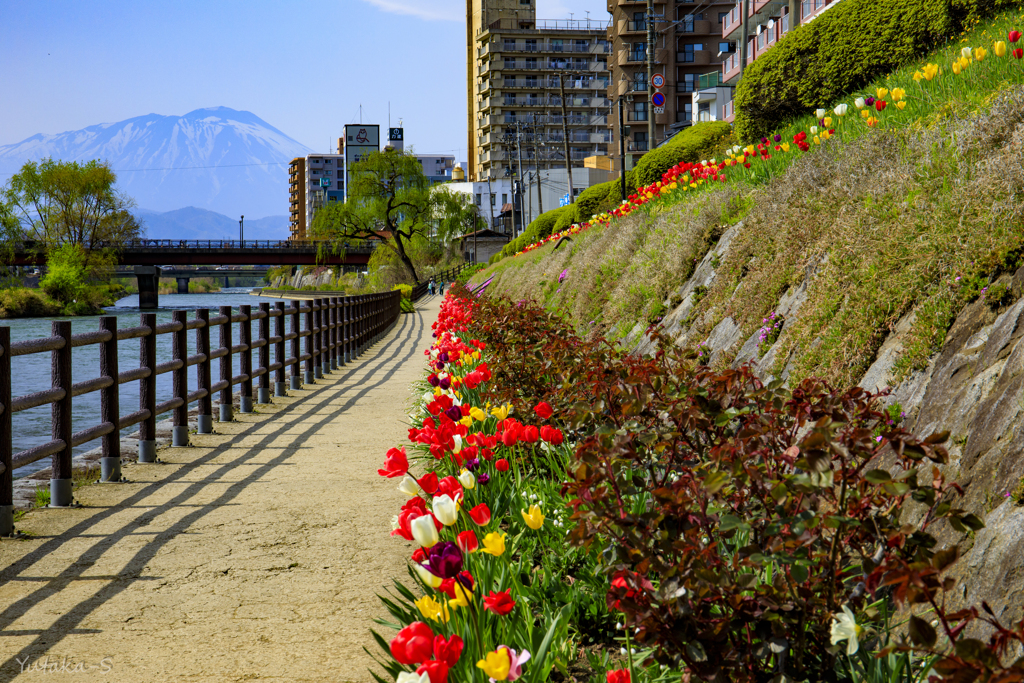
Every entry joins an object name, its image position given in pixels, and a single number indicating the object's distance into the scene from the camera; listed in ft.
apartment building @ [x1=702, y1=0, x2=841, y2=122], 112.50
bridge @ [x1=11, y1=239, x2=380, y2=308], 205.36
